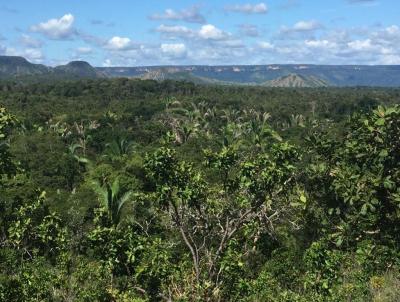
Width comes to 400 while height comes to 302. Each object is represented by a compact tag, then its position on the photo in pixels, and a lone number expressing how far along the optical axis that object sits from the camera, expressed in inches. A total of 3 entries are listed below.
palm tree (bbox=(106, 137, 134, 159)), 2310.5
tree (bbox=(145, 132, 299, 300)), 367.9
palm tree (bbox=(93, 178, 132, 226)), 1194.3
